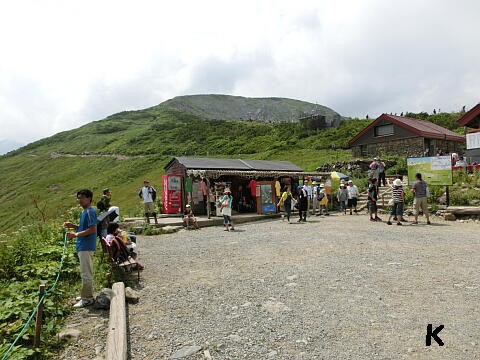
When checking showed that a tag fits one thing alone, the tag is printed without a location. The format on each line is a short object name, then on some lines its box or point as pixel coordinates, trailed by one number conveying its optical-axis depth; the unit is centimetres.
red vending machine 1741
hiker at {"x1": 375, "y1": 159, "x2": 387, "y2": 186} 1981
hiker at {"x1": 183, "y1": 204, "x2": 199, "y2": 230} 1397
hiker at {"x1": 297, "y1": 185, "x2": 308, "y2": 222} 1546
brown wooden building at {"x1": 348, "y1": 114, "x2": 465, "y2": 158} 3325
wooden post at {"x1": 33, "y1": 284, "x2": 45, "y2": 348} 399
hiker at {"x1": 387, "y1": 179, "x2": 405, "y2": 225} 1303
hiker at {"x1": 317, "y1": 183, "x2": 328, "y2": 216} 1812
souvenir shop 1677
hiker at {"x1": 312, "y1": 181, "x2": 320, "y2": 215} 1852
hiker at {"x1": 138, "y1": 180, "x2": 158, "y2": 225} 1360
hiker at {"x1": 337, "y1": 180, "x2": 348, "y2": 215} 1834
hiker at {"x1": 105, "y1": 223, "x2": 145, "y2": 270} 662
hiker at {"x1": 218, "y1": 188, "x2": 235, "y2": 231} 1305
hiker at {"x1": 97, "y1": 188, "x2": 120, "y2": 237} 689
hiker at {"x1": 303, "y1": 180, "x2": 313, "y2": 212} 1928
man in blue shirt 535
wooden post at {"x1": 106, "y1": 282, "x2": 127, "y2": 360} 363
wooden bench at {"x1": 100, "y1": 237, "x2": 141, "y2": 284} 657
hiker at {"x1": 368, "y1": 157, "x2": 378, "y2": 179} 2034
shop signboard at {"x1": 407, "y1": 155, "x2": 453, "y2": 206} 1483
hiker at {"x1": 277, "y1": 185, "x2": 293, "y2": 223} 1504
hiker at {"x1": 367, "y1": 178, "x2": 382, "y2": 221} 1431
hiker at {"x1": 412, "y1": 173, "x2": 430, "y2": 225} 1282
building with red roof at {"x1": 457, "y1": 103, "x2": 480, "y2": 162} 1955
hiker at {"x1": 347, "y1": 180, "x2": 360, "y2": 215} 1733
